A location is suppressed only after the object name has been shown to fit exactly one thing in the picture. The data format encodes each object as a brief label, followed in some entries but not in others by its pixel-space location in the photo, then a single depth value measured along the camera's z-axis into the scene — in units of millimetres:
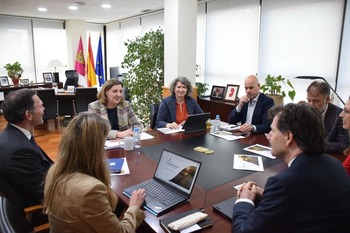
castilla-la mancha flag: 6924
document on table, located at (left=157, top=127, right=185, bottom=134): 2663
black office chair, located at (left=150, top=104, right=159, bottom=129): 3203
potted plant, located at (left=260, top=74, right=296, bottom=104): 3695
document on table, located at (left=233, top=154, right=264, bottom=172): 1749
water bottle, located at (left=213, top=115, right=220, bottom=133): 2686
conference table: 1275
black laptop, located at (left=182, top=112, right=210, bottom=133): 2580
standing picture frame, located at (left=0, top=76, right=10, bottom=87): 6159
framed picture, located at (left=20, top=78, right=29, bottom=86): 6421
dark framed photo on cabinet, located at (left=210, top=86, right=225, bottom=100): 4663
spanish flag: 6847
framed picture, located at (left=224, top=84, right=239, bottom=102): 4465
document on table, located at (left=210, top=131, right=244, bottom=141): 2453
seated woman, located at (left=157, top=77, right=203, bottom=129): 3072
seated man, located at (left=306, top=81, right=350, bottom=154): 2146
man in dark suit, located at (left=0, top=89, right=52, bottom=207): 1503
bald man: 2908
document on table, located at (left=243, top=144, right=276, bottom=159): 2007
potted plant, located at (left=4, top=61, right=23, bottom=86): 5906
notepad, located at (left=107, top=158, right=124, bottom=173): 1709
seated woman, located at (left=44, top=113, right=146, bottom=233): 1055
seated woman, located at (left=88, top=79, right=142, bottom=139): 2633
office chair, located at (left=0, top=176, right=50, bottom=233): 1029
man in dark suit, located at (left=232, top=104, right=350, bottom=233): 913
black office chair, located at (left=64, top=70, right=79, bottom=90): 6730
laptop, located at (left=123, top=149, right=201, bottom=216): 1319
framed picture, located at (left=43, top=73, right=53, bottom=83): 7092
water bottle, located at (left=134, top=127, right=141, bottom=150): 2244
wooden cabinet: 4238
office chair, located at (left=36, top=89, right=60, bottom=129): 4962
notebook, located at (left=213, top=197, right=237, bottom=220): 1209
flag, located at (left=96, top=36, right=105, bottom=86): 7039
